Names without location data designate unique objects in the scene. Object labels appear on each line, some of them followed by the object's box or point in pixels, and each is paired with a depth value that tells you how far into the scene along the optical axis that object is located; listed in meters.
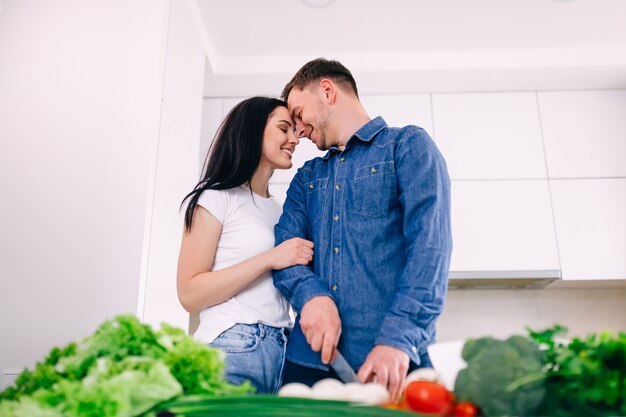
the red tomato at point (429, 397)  0.54
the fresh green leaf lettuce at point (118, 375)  0.55
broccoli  0.52
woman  1.16
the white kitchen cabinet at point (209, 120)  2.84
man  0.96
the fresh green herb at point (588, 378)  0.53
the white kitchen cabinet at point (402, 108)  2.82
